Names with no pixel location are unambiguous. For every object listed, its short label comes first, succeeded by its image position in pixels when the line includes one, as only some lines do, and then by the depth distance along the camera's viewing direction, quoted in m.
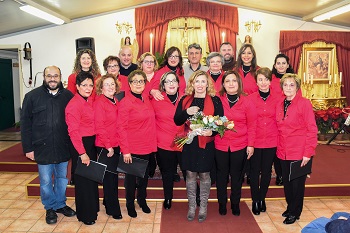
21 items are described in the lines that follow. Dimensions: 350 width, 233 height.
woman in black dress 3.27
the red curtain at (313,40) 9.49
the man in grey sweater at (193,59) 4.00
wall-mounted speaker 7.48
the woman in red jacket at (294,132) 3.29
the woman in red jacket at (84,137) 3.25
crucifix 9.10
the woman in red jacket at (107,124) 3.35
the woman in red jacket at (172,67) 3.89
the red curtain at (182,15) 9.25
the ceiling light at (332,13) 7.11
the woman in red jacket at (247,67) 3.89
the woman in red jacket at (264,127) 3.49
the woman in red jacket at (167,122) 3.43
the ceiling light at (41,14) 6.39
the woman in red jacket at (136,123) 3.36
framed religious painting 9.67
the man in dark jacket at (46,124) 3.38
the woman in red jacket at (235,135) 3.39
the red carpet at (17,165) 5.59
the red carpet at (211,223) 3.37
